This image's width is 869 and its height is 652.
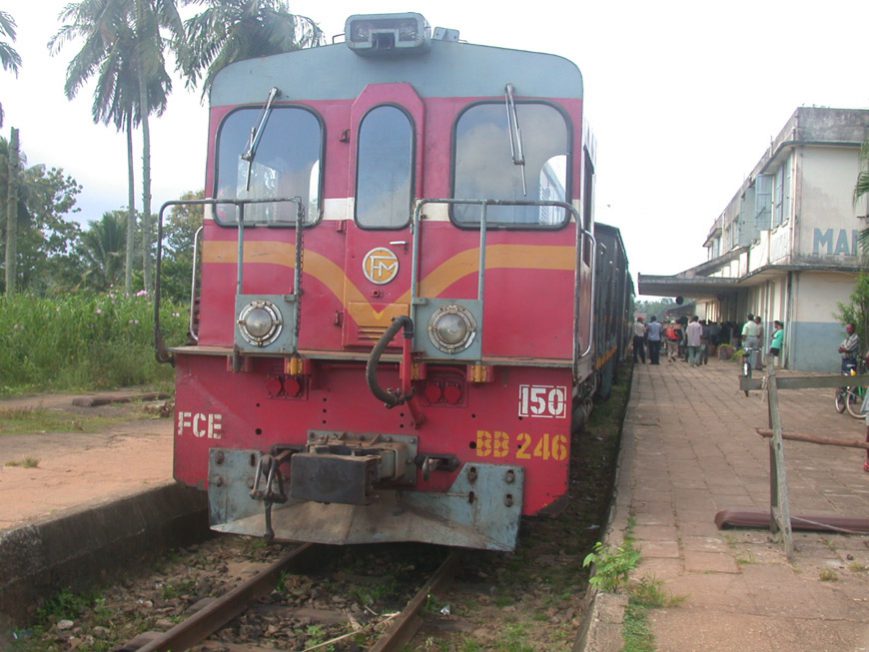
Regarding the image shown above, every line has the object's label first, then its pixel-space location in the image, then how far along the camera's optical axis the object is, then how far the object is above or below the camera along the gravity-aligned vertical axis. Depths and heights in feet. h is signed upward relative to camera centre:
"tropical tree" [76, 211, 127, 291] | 126.31 +9.34
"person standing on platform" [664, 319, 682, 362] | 105.09 -1.51
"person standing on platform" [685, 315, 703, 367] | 88.28 -1.33
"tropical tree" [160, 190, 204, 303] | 126.93 +13.57
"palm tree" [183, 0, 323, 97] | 75.36 +25.86
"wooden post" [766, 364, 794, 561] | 17.57 -3.34
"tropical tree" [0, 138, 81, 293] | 134.62 +11.69
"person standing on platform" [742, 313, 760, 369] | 67.82 -0.85
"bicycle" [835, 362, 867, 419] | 44.73 -3.61
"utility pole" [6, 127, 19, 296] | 86.99 +11.02
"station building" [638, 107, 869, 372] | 74.23 +9.08
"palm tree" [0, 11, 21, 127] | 78.95 +24.71
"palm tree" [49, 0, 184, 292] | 83.25 +26.05
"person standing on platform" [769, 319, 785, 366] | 65.87 -0.67
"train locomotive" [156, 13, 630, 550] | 17.42 +0.72
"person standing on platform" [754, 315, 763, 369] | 69.03 -0.87
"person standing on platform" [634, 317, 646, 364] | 96.02 -1.36
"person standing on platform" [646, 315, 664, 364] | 92.58 -1.28
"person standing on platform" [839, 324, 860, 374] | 46.09 -0.98
